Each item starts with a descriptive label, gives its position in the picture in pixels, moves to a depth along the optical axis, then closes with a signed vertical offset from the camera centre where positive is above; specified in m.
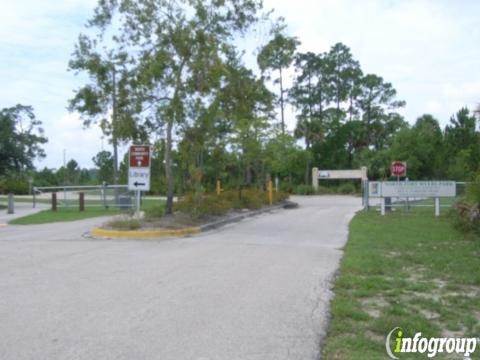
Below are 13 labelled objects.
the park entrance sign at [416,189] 24.33 -0.34
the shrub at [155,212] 19.02 -0.97
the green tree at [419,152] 57.22 +2.87
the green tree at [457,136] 52.50 +4.31
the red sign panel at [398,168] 28.05 +0.59
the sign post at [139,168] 17.64 +0.46
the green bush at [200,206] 19.83 -0.80
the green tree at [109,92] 18.42 +2.91
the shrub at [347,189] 57.66 -0.76
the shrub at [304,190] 58.06 -0.82
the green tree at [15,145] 35.19 +2.40
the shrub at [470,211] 15.23 -0.84
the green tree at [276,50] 19.58 +4.45
